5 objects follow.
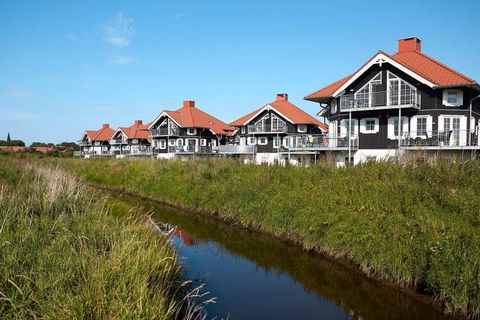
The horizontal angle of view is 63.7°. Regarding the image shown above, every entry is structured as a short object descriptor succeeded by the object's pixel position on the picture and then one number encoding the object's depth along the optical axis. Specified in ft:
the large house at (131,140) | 214.07
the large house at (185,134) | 179.52
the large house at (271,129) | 143.74
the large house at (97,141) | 249.96
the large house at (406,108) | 82.89
